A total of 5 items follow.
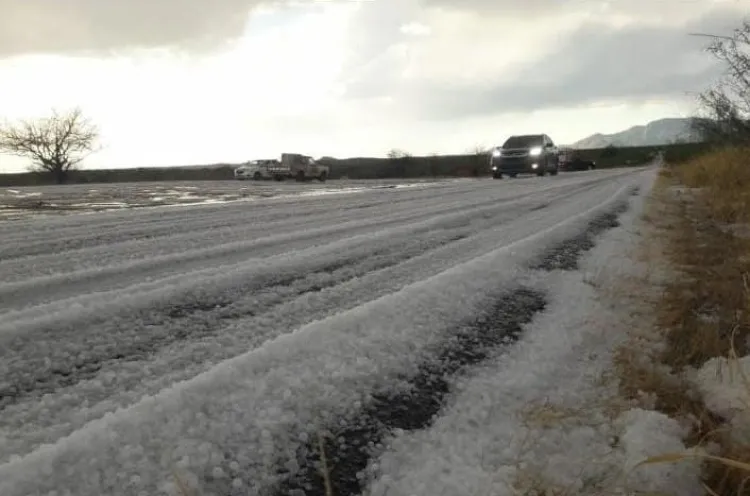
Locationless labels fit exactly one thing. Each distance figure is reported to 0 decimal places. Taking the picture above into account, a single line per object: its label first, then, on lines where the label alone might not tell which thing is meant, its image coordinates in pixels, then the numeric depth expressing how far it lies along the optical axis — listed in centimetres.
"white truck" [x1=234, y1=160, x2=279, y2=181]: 3184
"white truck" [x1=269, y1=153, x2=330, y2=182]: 2858
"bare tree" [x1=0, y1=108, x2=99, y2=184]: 4147
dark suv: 1905
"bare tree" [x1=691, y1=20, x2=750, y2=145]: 910
